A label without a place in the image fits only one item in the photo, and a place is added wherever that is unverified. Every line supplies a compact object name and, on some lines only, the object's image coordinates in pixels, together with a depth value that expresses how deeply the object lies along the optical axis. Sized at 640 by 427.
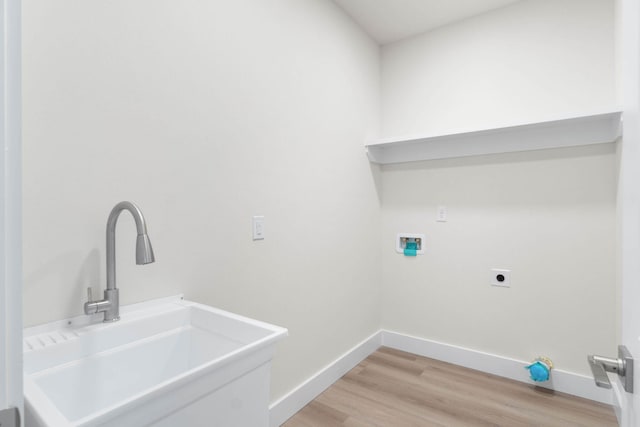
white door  0.58
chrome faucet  0.99
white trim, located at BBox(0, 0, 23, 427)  0.37
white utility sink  0.67
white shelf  1.93
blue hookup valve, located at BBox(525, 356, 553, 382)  2.03
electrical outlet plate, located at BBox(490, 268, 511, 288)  2.27
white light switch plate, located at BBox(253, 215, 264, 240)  1.66
